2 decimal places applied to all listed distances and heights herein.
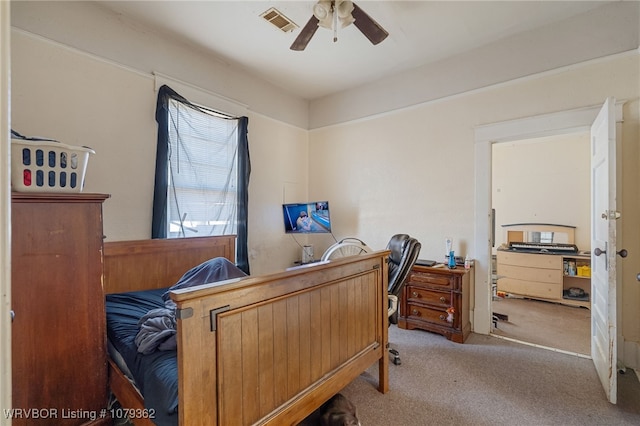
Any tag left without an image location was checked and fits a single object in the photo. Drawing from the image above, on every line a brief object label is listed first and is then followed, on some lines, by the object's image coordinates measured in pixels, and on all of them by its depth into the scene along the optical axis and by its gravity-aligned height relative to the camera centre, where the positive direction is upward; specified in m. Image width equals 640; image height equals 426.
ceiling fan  2.00 +1.39
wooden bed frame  1.03 -0.60
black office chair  2.25 -0.48
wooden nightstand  2.74 -0.90
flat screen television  3.62 -0.08
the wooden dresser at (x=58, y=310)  1.33 -0.48
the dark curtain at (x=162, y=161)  2.61 +0.48
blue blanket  1.36 -0.57
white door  1.83 -0.26
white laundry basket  1.44 +0.24
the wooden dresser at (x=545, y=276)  3.81 -0.89
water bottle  2.89 -0.49
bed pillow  2.07 -0.45
